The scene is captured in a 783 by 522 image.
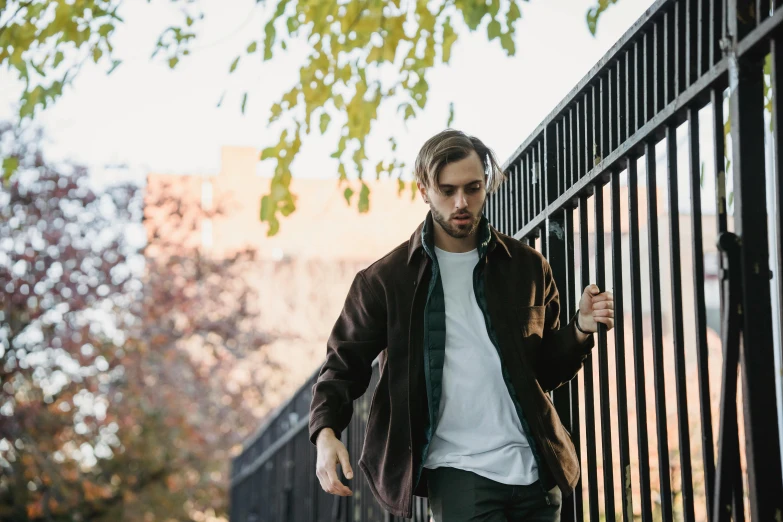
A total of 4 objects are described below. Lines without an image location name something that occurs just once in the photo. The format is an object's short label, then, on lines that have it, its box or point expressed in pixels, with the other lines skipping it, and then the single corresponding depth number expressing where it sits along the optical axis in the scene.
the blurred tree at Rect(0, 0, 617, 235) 6.44
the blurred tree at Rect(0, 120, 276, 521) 13.77
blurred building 33.19
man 2.96
